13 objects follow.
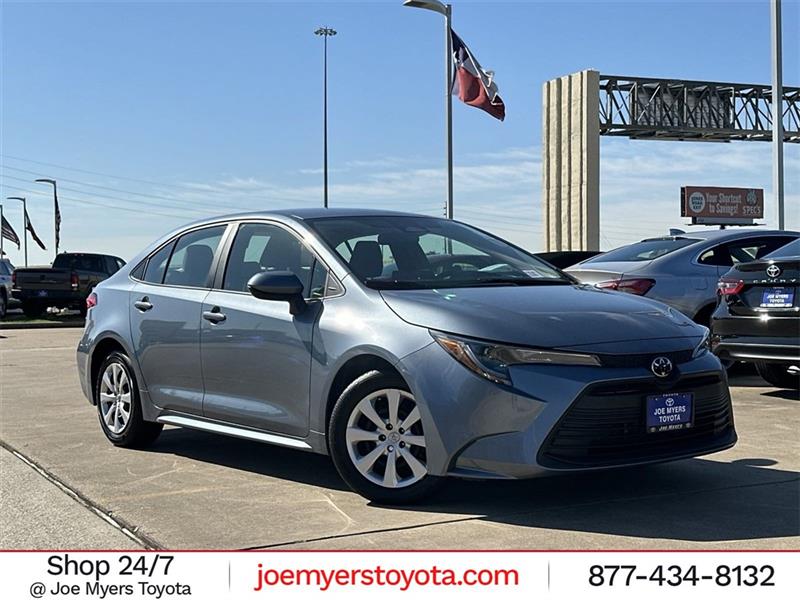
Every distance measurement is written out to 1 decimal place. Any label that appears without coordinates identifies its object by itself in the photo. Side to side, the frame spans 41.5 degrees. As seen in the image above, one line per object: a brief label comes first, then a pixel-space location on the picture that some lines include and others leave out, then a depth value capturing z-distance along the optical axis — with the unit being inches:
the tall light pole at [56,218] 2250.6
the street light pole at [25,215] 2411.4
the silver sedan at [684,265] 389.1
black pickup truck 1001.5
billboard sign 2827.3
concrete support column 1654.8
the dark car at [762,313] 318.7
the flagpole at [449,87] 781.9
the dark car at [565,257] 652.1
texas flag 802.8
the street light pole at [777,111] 687.7
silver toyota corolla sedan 188.5
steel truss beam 1815.9
